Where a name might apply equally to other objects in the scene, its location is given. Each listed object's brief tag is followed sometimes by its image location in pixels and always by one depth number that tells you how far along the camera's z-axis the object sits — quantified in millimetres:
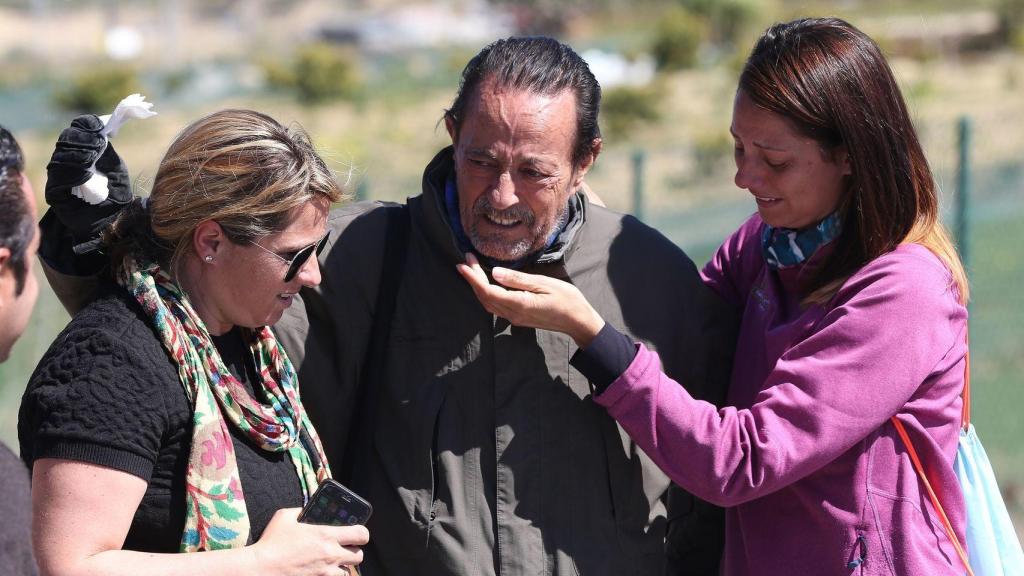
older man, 5344
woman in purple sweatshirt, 4852
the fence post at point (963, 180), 11820
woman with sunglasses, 4156
